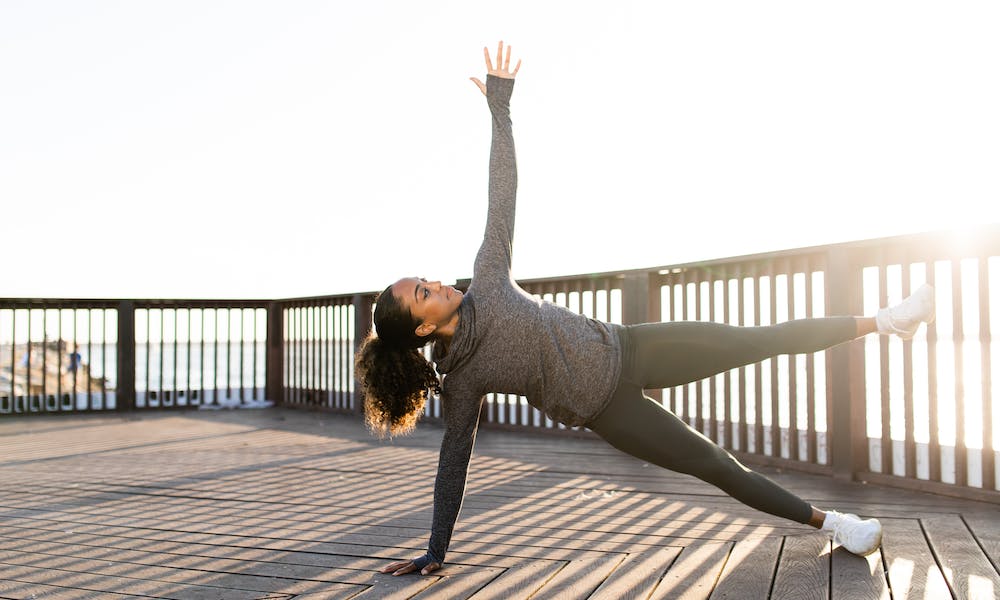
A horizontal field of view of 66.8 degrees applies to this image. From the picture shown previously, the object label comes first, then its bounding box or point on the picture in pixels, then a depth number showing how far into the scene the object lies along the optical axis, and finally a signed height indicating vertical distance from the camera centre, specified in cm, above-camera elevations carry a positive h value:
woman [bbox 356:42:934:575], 207 -9
